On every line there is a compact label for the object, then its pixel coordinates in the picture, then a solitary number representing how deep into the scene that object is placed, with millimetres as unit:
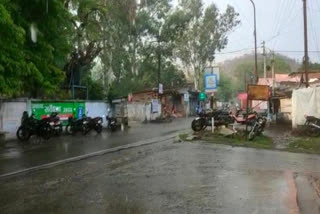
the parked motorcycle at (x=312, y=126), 22531
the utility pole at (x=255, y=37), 47812
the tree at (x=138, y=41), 54938
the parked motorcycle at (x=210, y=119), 25438
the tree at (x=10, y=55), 16672
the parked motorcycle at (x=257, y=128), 20688
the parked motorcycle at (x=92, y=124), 27250
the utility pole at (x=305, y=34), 33531
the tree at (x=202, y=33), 65062
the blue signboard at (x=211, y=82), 23359
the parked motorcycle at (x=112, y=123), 31578
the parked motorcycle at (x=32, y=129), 22375
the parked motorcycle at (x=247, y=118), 22939
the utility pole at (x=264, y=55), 57988
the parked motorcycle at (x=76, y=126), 27141
